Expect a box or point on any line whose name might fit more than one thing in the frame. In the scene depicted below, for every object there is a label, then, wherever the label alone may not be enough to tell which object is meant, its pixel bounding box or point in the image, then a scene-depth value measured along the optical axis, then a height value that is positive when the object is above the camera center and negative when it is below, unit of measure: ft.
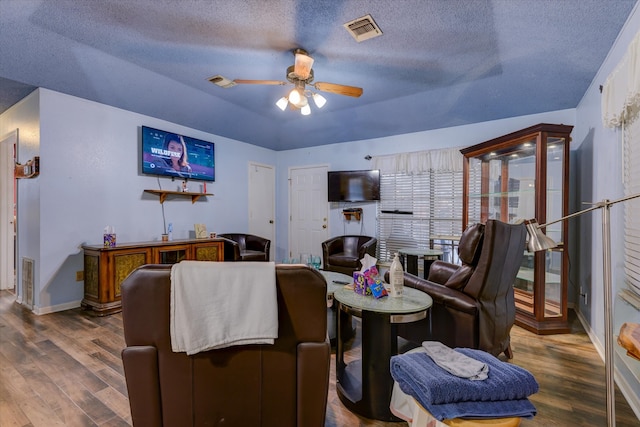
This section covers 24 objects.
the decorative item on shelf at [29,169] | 10.73 +1.62
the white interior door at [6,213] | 13.91 -0.08
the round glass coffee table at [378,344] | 5.47 -2.52
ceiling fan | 8.66 +3.91
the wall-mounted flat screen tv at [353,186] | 16.61 +1.52
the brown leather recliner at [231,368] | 3.72 -2.05
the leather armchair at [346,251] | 14.53 -2.15
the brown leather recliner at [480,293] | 6.40 -1.86
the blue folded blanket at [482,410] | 3.05 -2.09
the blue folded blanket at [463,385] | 3.18 -1.92
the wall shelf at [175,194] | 13.80 +0.88
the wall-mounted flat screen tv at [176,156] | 13.48 +2.78
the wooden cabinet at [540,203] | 9.65 +0.30
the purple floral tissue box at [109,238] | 11.32 -1.02
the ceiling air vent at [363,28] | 7.78 +5.04
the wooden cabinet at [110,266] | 10.77 -2.10
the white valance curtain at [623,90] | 5.72 +2.67
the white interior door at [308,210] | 18.94 +0.11
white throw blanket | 3.61 -1.19
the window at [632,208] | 6.07 +0.09
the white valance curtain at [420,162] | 14.62 +2.66
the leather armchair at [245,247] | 15.37 -1.99
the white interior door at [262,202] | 19.19 +0.67
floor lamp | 3.92 -1.42
